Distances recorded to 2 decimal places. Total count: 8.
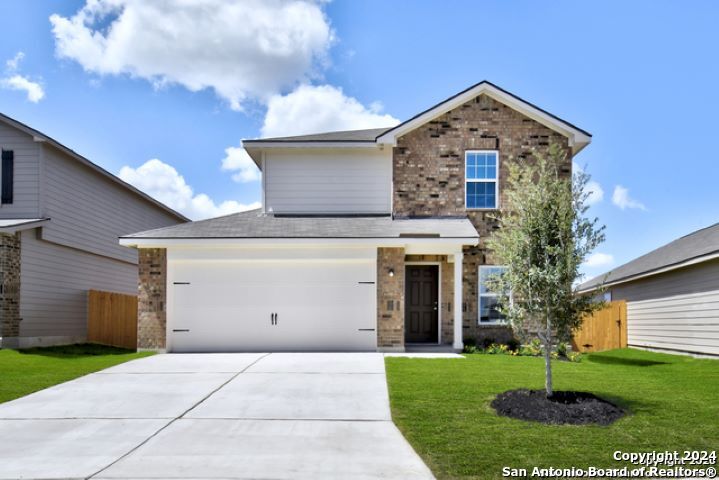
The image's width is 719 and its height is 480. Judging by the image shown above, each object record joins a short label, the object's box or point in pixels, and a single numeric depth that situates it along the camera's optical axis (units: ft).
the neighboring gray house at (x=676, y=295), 53.93
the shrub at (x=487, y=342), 53.52
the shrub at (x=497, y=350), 51.66
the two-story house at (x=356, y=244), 50.52
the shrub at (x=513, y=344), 53.44
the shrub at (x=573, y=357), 49.48
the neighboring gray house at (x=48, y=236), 57.62
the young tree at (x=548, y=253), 29.53
